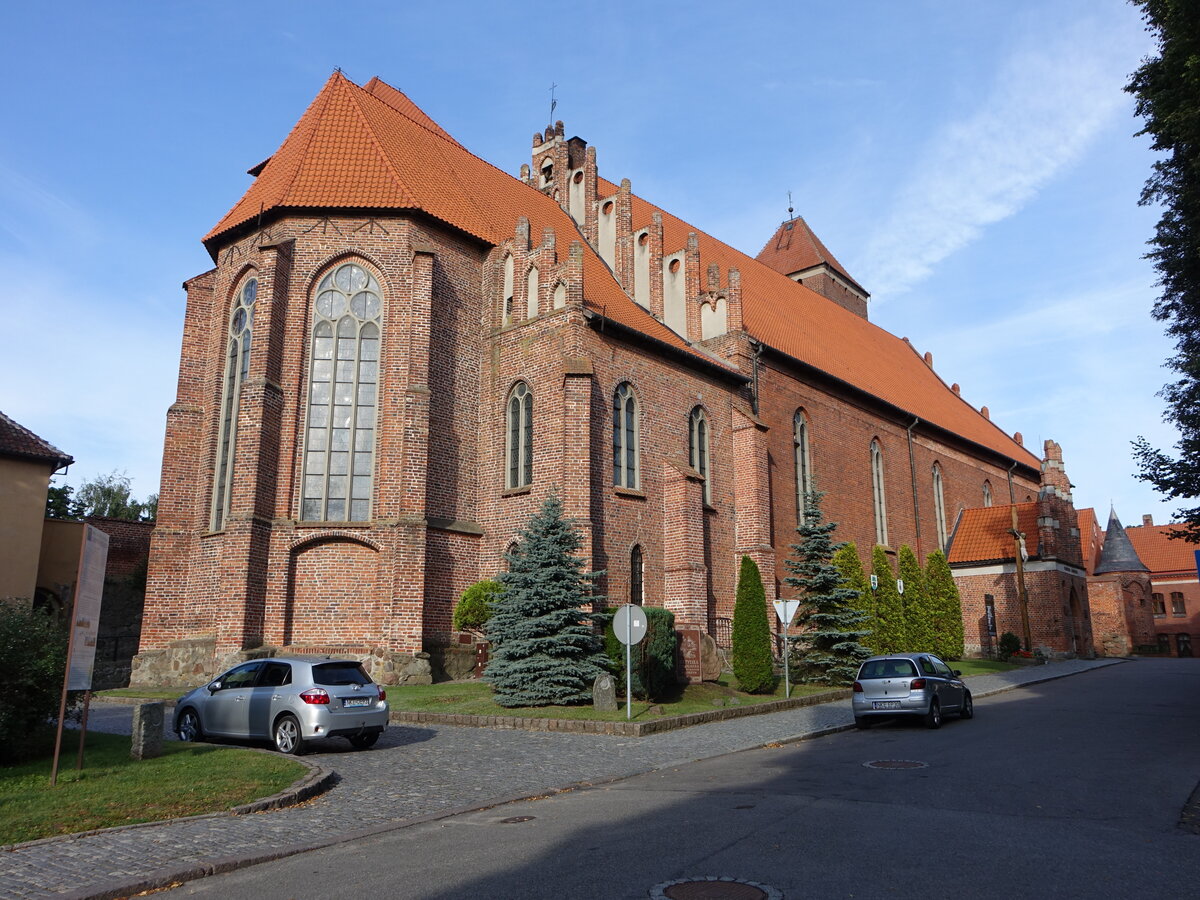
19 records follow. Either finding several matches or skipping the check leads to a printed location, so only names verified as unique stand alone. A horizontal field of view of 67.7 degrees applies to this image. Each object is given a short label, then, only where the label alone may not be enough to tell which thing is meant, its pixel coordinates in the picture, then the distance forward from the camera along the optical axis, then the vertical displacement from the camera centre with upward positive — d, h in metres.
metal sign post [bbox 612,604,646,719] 14.96 +0.21
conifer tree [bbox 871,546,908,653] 26.31 +0.75
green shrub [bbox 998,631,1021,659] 33.34 -0.36
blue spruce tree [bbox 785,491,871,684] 21.55 +0.51
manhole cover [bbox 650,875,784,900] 5.39 -1.52
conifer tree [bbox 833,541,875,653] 22.83 +1.62
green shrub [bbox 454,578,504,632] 20.11 +0.68
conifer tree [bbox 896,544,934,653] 29.23 +1.01
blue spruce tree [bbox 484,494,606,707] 16.03 +0.25
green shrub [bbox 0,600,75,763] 10.21 -0.40
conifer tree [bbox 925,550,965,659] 30.88 +1.00
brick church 19.77 +5.51
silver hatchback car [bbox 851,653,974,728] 15.32 -0.93
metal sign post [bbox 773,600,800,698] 18.23 +0.53
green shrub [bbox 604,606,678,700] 16.78 -0.33
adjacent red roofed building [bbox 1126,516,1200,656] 60.03 +2.61
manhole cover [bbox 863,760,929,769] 10.77 -1.54
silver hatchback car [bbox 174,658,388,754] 11.89 -0.83
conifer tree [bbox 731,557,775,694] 18.95 -0.04
